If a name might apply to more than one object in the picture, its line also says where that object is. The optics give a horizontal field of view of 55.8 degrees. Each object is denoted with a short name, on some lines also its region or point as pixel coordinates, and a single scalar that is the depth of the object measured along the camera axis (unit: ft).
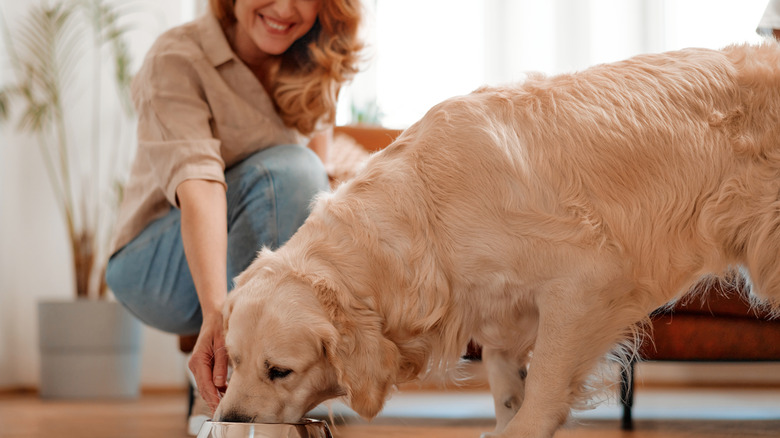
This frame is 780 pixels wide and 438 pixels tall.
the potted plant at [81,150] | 12.82
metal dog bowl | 4.29
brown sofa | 7.72
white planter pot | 12.78
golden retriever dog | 4.54
